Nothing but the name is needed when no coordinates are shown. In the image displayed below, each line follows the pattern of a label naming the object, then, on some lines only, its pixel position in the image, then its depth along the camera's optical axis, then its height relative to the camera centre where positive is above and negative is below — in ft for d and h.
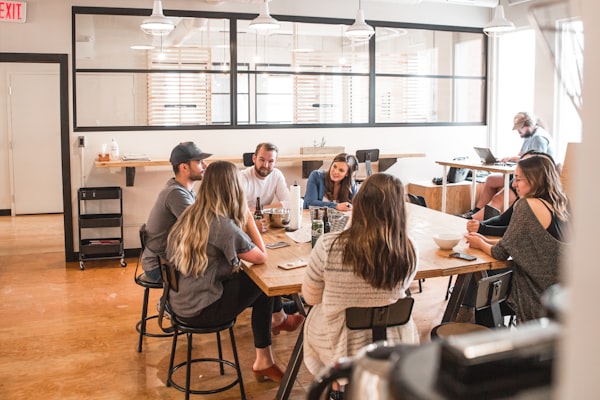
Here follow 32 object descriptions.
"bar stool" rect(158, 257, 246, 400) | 9.88 -2.84
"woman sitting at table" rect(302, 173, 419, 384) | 8.01 -1.48
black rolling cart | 20.40 -2.42
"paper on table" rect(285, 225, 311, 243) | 11.96 -1.69
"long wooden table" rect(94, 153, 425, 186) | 20.43 -0.52
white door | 29.99 +0.31
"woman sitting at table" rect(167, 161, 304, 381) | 9.64 -1.58
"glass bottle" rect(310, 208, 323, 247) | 11.18 -1.46
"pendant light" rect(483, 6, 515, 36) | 19.22 +3.62
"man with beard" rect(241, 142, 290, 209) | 15.11 -0.85
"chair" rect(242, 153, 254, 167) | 20.53 -0.41
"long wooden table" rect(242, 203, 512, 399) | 9.20 -1.87
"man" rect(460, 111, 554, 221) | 22.36 +0.17
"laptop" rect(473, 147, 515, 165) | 23.66 -0.42
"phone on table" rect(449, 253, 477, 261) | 10.25 -1.77
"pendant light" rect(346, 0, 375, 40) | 18.78 +3.37
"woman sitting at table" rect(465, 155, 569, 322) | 9.72 -1.40
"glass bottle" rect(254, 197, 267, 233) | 12.85 -1.47
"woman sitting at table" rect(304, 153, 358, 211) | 15.40 -0.92
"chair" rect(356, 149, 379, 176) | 22.81 -0.36
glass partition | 21.26 +2.61
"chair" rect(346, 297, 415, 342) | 8.12 -2.17
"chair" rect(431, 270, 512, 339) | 9.25 -2.35
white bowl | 10.68 -1.57
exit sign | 19.83 +4.20
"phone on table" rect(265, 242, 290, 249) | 11.39 -1.76
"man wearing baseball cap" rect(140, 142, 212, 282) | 11.75 -1.01
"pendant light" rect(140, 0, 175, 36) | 17.43 +3.33
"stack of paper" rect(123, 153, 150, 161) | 20.84 -0.35
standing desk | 21.59 -0.83
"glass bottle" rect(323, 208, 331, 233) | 11.97 -1.45
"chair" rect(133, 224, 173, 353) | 12.19 -3.11
